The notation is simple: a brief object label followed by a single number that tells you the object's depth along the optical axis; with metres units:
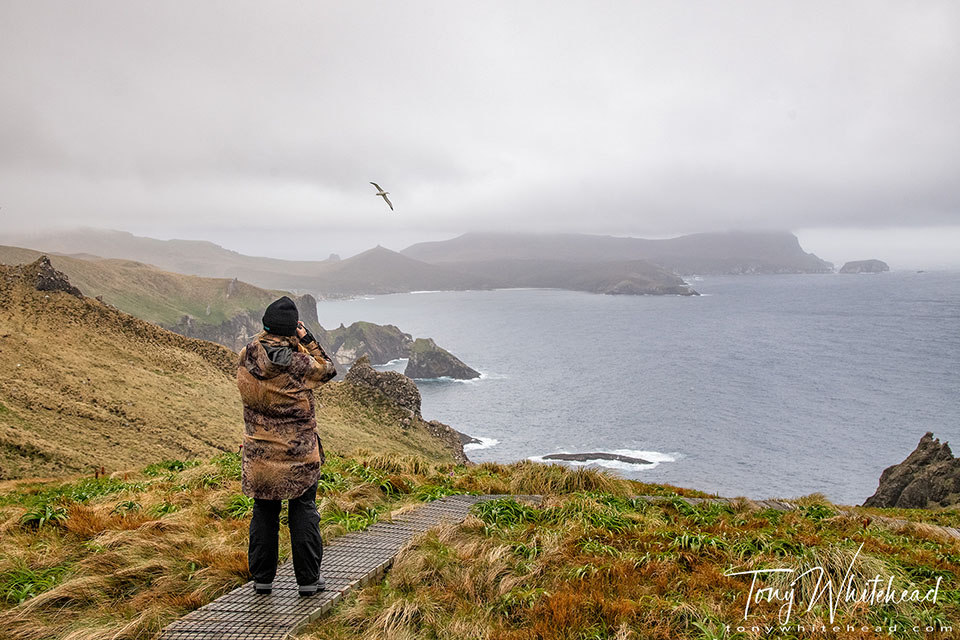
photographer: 5.52
